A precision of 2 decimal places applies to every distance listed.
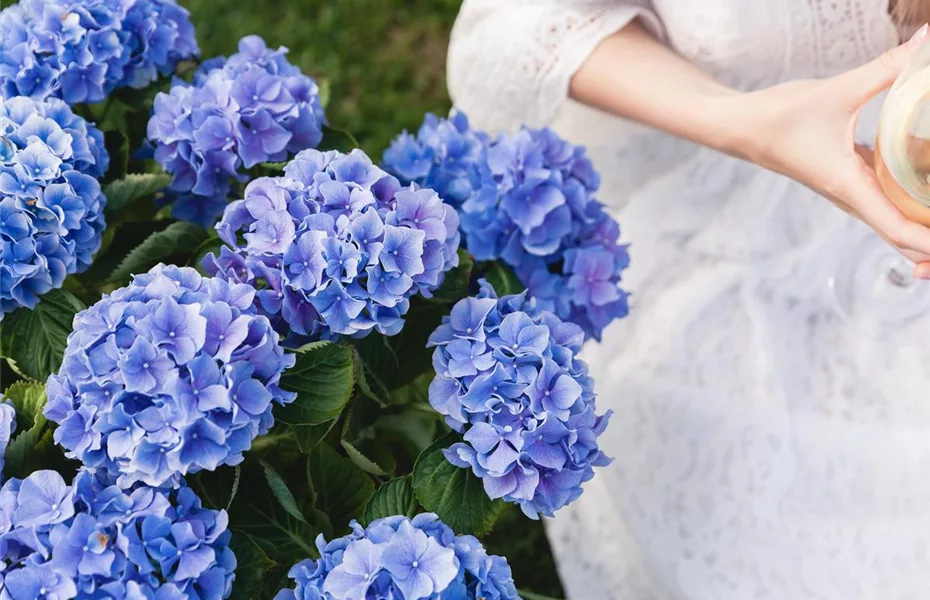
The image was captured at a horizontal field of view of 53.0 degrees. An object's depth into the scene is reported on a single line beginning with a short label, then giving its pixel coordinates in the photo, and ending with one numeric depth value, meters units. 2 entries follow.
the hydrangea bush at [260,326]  0.74
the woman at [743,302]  1.09
